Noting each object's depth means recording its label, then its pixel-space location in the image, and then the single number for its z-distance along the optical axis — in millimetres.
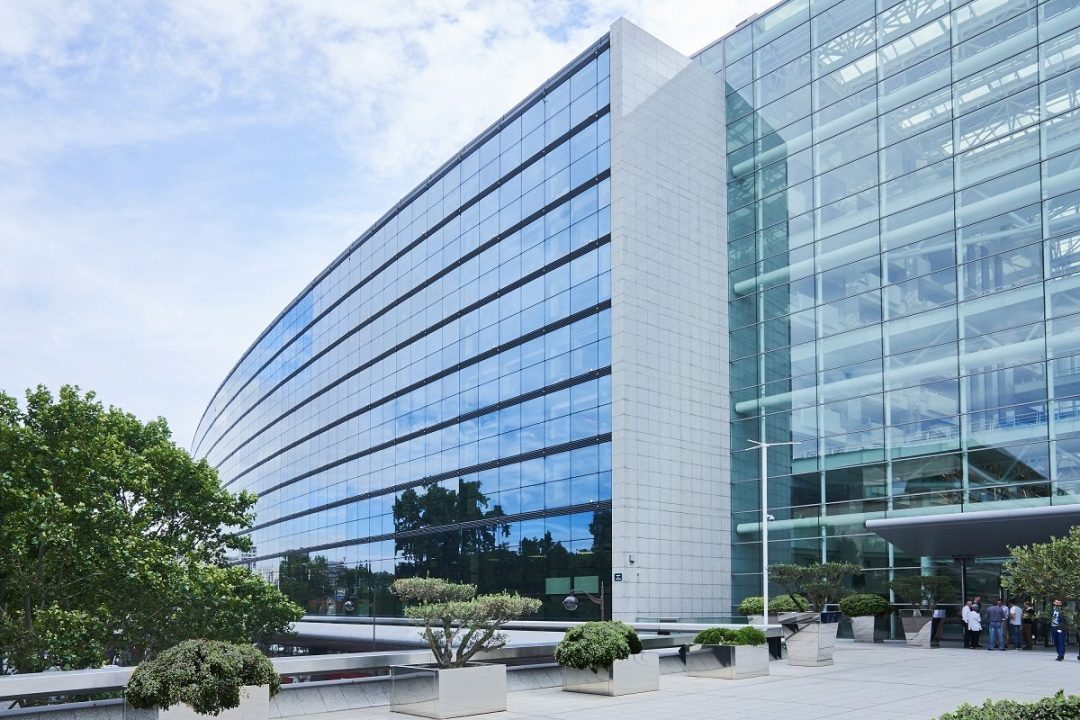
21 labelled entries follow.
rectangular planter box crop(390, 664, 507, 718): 17328
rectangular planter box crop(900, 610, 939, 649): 35344
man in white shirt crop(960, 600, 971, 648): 34875
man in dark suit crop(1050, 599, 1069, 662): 28703
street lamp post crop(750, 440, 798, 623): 34672
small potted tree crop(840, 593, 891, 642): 36938
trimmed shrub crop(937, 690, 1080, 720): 9258
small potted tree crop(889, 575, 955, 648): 35562
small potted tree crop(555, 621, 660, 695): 20906
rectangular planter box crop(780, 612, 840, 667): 27656
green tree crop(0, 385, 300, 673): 29984
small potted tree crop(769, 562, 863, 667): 27766
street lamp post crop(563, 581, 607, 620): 37906
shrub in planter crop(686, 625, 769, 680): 24906
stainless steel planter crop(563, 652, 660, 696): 20938
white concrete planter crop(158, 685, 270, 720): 14672
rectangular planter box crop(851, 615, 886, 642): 37531
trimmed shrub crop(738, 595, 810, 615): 34906
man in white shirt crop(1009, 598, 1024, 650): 33750
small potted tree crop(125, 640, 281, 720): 14258
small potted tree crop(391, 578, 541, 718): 17422
